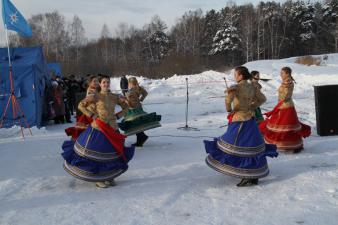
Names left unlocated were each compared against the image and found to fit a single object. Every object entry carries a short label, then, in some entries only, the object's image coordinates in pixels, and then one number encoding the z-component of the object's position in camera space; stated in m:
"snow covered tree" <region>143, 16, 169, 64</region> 58.06
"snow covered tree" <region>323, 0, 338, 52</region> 54.28
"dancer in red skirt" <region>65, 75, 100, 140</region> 7.86
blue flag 10.51
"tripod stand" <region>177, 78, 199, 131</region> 10.94
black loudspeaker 9.12
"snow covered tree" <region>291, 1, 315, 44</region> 54.16
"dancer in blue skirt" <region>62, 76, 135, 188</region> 5.65
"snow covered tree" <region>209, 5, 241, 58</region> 51.25
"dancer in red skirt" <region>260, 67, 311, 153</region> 7.52
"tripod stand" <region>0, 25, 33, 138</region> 11.63
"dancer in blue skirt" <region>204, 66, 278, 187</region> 5.60
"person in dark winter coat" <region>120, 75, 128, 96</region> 20.02
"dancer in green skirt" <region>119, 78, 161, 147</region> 8.55
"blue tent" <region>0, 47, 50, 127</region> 11.95
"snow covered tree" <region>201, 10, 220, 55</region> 55.34
